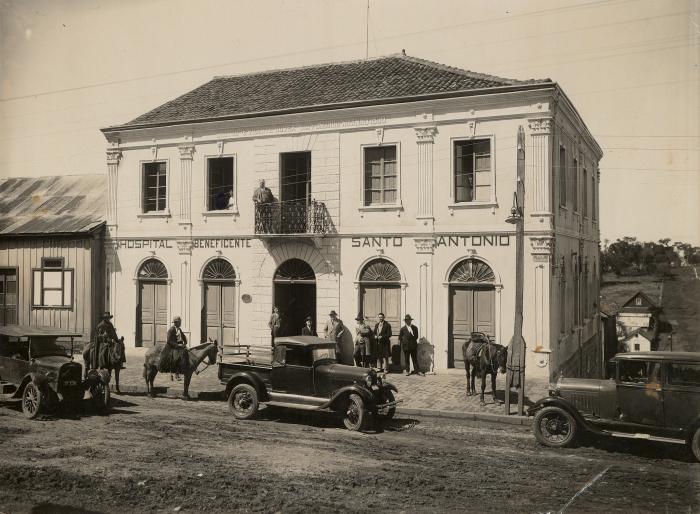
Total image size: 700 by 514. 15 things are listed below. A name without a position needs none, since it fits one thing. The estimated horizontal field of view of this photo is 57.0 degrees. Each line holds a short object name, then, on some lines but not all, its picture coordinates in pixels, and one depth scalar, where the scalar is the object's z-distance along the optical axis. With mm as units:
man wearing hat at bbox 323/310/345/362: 19078
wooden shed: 23438
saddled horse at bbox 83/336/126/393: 15234
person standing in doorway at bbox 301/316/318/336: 19141
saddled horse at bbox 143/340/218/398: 15031
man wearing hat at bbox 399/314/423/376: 18047
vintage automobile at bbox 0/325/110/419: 12805
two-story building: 18094
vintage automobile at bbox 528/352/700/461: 10117
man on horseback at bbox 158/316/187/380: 14961
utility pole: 13438
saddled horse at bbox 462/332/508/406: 14570
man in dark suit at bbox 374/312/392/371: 18391
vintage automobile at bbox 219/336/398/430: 12227
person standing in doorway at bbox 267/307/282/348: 20281
